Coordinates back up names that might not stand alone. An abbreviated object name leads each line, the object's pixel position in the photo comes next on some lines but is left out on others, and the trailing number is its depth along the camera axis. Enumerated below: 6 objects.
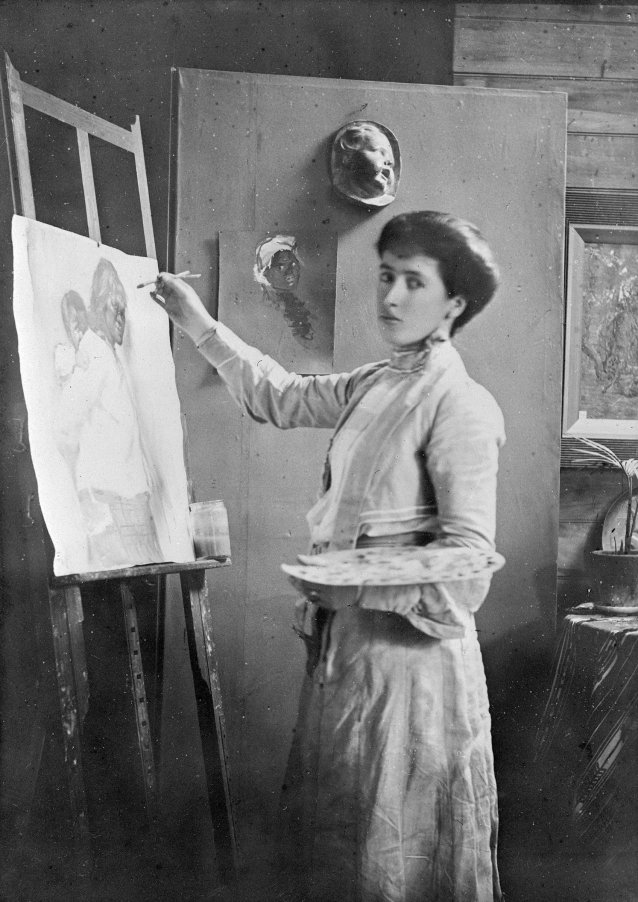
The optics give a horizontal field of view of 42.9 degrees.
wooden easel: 1.44
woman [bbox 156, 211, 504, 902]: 1.63
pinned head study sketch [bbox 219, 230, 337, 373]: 1.73
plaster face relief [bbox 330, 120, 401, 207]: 1.73
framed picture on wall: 1.82
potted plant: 1.77
